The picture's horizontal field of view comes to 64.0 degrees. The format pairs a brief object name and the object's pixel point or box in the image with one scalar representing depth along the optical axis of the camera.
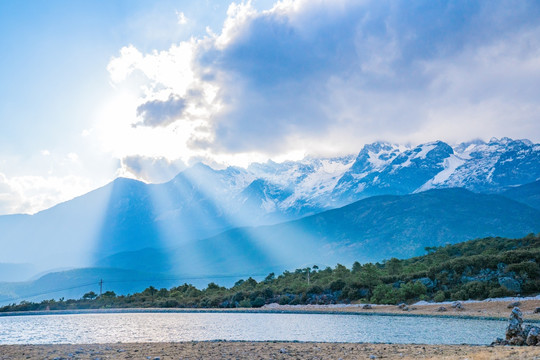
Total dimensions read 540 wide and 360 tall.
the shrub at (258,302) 82.31
